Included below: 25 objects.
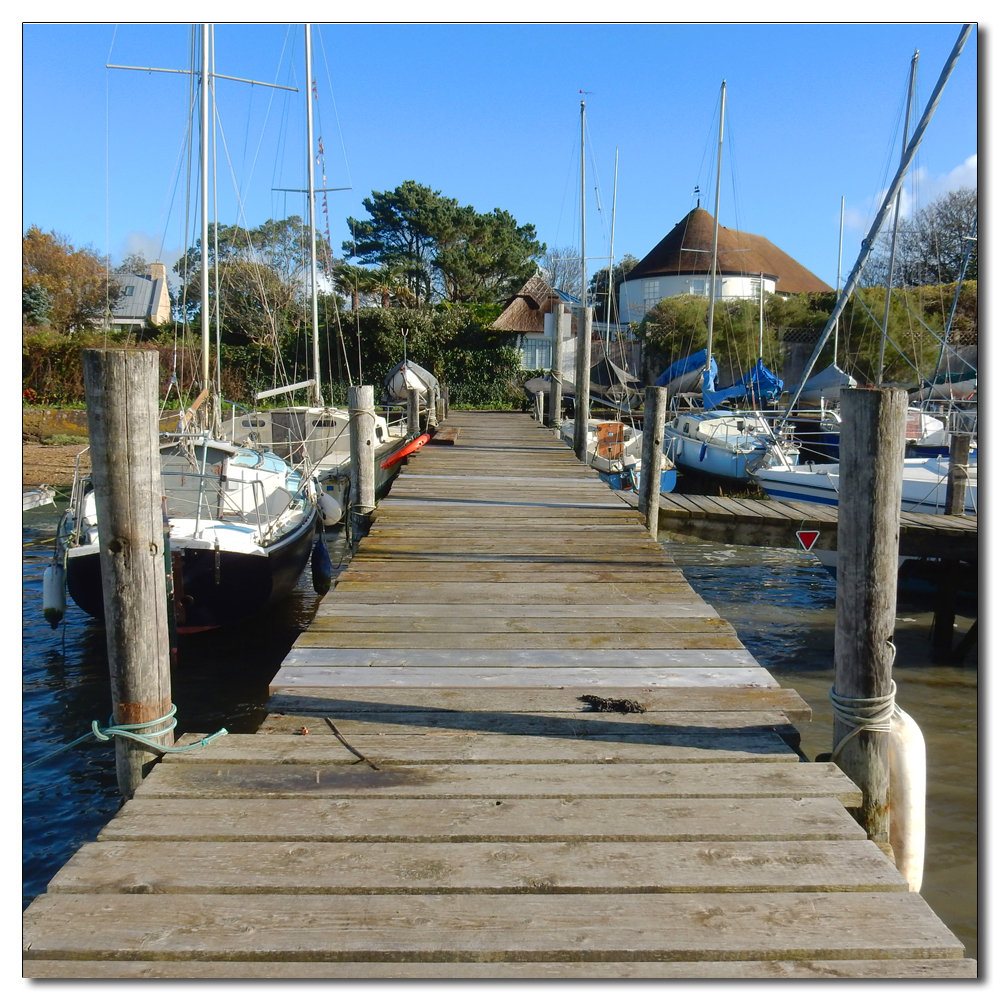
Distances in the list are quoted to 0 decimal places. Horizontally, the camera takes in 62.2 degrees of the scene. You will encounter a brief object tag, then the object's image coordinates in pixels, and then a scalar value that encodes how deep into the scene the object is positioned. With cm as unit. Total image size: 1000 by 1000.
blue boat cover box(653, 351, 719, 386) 3153
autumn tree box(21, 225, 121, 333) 3728
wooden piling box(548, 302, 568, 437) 1645
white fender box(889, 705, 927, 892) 330
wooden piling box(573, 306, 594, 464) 1346
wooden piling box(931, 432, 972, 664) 989
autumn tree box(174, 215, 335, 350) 3606
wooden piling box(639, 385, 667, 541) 902
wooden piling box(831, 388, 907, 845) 322
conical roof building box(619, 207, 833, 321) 4888
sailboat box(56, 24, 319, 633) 910
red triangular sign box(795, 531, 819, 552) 926
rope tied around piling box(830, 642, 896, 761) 325
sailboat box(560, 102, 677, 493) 1364
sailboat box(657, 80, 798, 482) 2127
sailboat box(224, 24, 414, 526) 1788
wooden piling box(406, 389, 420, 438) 1537
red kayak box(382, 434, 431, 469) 1298
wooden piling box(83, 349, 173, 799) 304
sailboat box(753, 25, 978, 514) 1245
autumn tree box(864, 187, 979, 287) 3014
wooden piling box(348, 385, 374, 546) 875
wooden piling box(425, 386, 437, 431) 1808
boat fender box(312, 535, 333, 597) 1216
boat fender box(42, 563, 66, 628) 920
